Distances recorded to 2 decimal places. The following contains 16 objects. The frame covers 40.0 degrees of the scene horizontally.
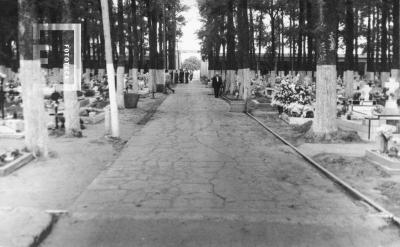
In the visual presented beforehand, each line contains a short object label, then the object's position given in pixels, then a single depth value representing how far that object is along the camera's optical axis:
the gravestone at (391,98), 16.75
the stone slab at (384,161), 10.29
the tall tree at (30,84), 11.69
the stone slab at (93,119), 18.89
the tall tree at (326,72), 14.62
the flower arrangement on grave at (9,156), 10.64
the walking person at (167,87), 44.52
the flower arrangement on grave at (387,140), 11.00
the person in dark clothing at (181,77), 77.00
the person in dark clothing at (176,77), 73.12
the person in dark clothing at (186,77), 78.88
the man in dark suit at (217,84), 38.56
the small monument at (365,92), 25.13
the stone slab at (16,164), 9.99
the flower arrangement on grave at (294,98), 19.78
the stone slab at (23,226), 6.18
